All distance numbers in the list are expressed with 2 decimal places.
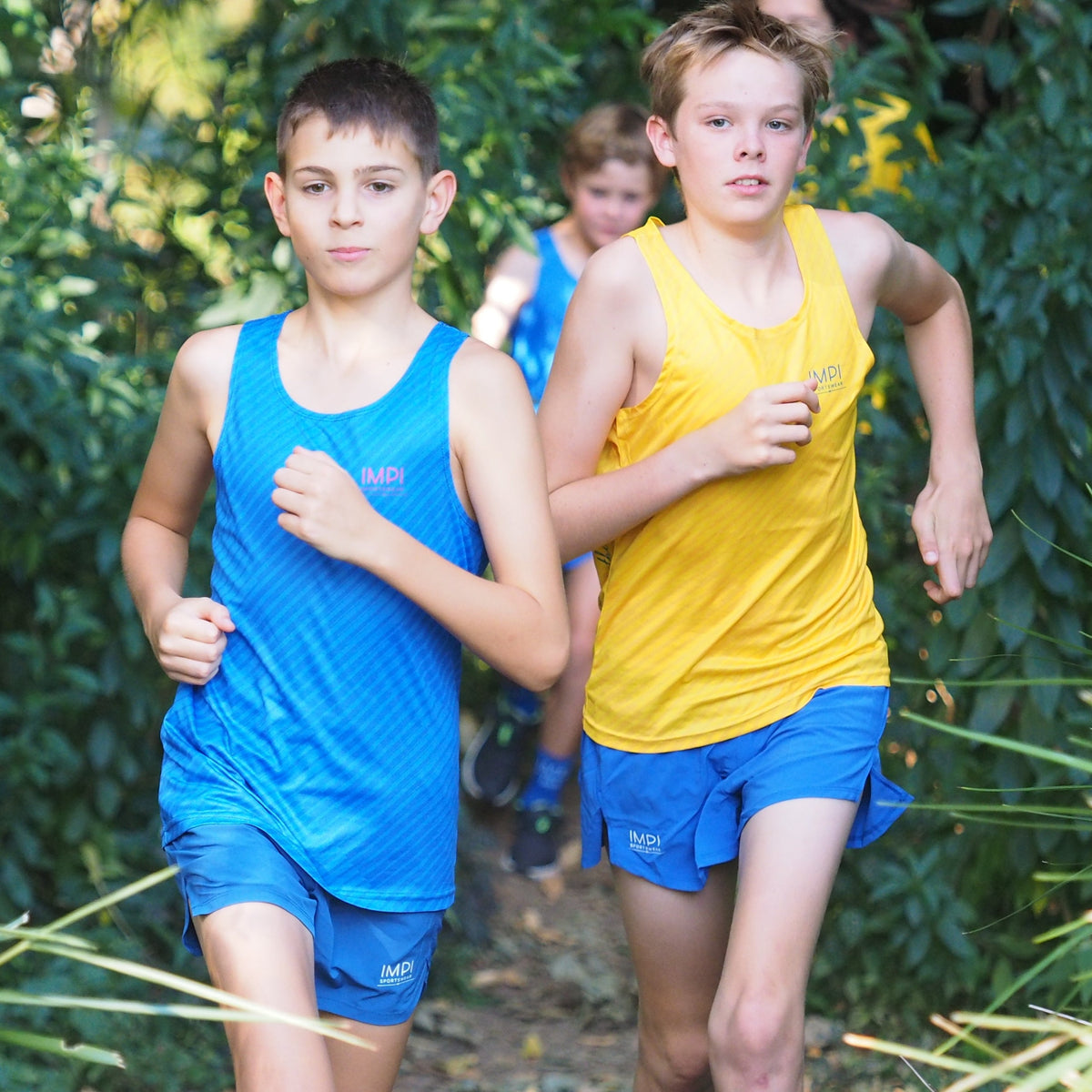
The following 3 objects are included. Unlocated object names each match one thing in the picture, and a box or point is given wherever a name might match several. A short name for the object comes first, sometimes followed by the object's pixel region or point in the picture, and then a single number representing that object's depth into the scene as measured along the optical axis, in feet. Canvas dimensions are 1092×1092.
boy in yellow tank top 16.08
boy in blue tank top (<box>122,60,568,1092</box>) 14.08
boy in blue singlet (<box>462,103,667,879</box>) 28.91
